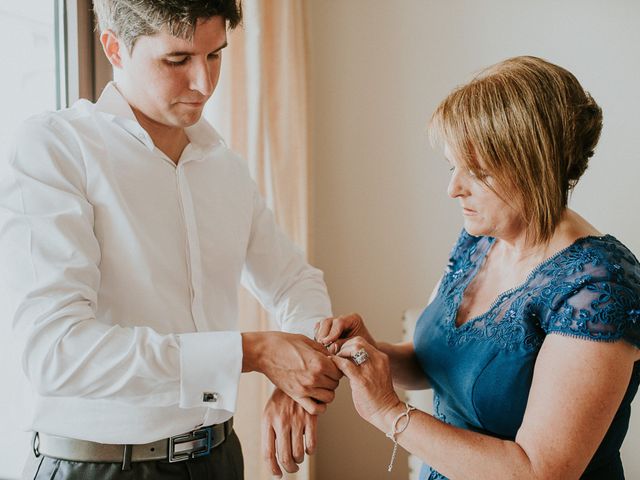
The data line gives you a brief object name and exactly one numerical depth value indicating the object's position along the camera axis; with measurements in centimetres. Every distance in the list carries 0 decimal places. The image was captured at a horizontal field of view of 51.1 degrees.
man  119
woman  121
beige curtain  236
